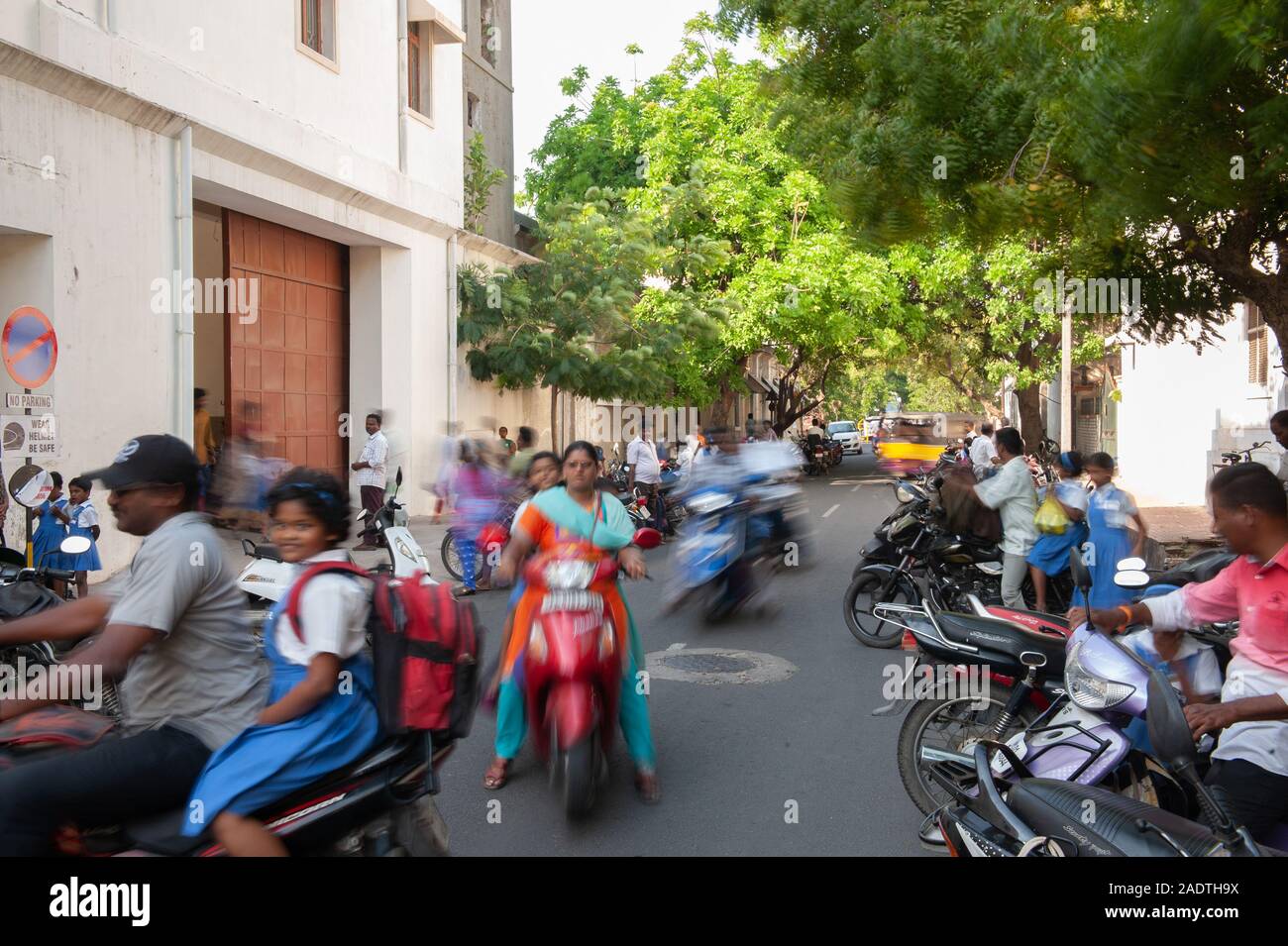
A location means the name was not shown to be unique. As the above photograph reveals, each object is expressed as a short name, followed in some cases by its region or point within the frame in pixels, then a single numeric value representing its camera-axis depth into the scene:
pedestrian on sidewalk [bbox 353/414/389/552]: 14.35
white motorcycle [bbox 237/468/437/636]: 7.94
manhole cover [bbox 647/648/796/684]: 7.76
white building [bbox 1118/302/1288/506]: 19.31
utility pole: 20.28
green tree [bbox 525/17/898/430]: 26.03
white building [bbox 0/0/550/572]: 10.97
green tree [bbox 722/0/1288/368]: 5.04
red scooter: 4.57
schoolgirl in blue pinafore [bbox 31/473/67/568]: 8.82
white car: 54.69
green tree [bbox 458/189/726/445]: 20.53
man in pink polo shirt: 3.14
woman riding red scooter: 4.97
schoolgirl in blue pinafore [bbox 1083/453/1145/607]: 7.23
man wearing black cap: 2.78
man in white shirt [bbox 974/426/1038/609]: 8.61
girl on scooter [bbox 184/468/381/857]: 2.88
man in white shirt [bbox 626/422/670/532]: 17.03
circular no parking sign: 9.02
